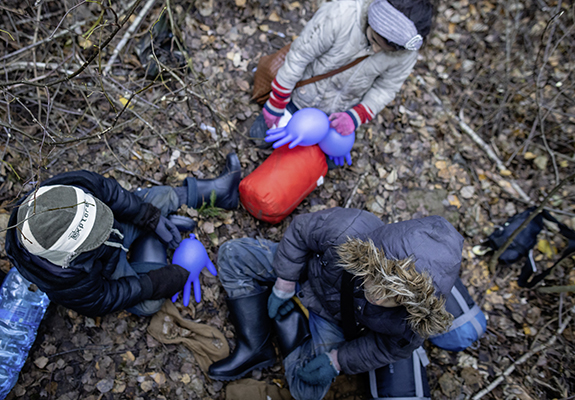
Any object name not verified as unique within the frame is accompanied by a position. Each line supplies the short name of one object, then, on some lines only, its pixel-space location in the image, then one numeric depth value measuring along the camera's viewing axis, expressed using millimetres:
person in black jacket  2070
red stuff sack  3193
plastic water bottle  2492
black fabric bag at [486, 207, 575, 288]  3645
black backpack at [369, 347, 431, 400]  2857
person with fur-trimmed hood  2010
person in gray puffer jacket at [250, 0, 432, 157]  2531
